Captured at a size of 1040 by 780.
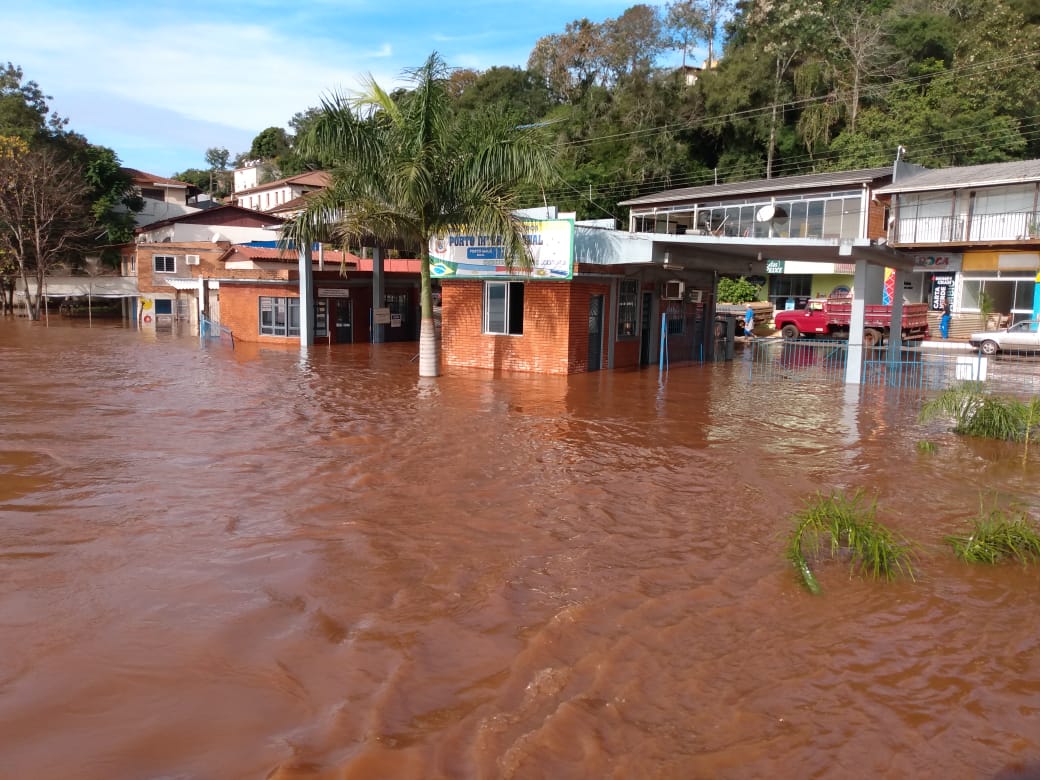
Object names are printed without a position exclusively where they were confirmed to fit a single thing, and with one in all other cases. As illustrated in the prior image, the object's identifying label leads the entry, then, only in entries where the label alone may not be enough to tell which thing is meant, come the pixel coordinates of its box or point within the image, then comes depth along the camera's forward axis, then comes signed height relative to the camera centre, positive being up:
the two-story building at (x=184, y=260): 42.12 +1.77
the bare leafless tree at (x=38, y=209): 46.75 +4.81
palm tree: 17.94 +2.93
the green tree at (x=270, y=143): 99.88 +18.61
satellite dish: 25.55 +2.81
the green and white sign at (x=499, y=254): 19.45 +1.08
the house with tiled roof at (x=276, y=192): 67.12 +8.94
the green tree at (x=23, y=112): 50.50 +11.34
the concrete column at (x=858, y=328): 19.44 -0.63
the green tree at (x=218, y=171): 102.31 +16.73
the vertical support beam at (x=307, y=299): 27.91 -0.21
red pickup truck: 30.59 -0.79
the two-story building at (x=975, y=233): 33.56 +3.09
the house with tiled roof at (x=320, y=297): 30.42 -0.14
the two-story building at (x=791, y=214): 38.22 +4.47
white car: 27.28 -1.23
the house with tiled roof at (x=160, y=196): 61.19 +7.38
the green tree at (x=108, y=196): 54.91 +6.46
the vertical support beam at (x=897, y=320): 22.95 -0.50
